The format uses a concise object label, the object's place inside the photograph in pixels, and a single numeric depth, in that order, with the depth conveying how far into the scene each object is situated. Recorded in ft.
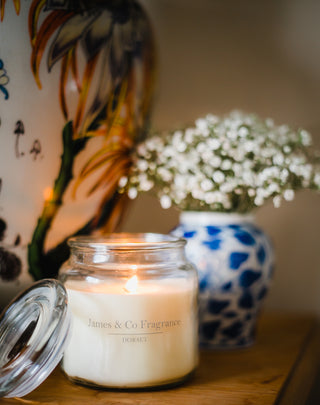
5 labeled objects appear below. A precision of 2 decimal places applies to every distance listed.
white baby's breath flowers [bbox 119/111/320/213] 2.28
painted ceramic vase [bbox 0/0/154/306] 1.95
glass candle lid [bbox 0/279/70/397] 1.65
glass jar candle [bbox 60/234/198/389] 1.76
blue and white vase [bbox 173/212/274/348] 2.33
